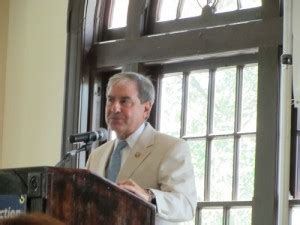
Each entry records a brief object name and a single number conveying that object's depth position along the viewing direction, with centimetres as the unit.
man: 443
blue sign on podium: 322
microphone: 458
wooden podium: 321
